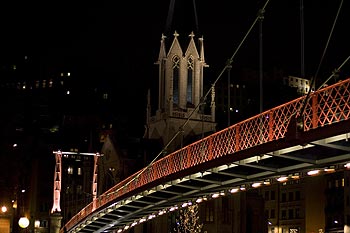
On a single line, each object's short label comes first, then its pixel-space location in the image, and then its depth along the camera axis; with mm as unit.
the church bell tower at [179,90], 104375
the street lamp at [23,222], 33562
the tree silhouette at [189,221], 93088
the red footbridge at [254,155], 28344
